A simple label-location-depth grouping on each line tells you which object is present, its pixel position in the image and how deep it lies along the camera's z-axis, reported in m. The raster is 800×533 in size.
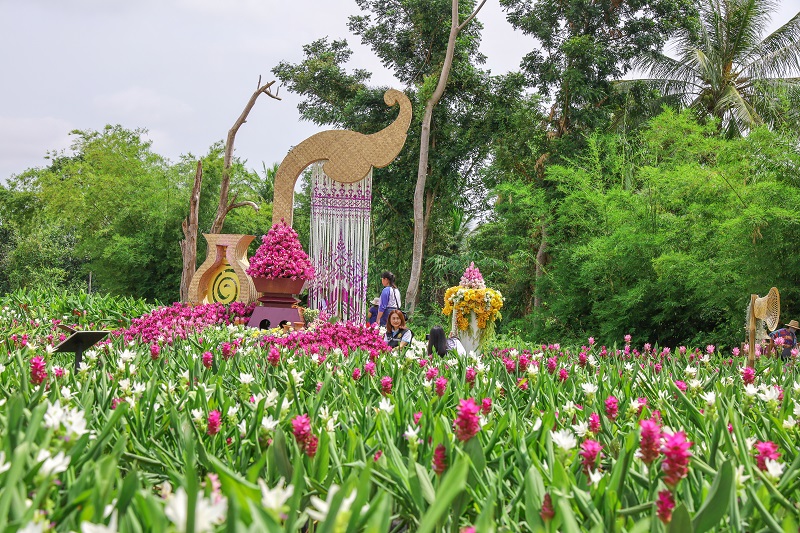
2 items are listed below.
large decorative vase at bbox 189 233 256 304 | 12.30
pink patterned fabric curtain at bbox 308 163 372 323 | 12.09
